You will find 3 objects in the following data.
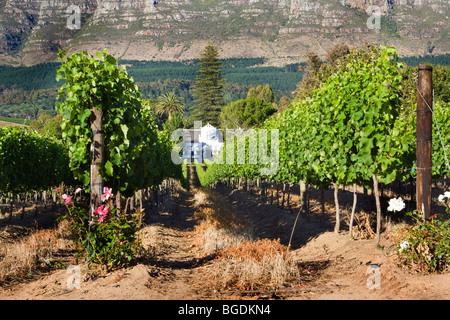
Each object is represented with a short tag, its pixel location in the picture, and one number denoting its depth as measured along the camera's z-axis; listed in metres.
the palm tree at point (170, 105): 124.31
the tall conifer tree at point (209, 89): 108.06
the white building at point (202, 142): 104.50
